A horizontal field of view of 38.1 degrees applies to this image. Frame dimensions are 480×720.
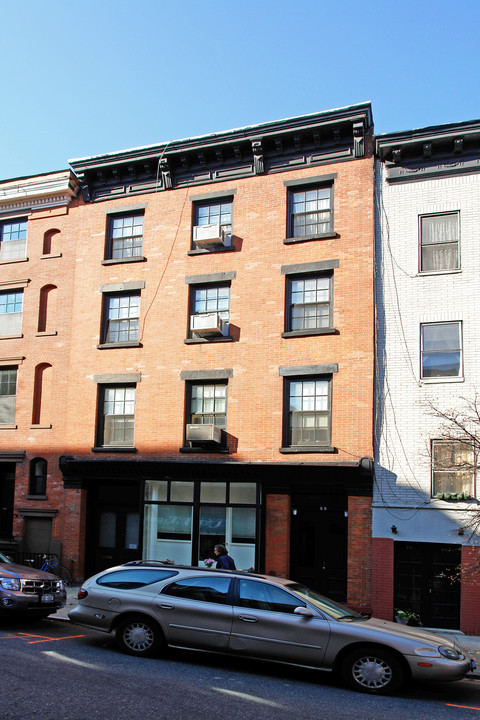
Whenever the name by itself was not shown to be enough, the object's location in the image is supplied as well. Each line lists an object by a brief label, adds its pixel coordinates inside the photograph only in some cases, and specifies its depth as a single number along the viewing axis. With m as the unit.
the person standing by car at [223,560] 13.99
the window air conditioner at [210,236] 20.16
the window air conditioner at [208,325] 19.52
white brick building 16.77
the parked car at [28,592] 12.89
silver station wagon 9.82
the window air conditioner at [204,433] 18.88
